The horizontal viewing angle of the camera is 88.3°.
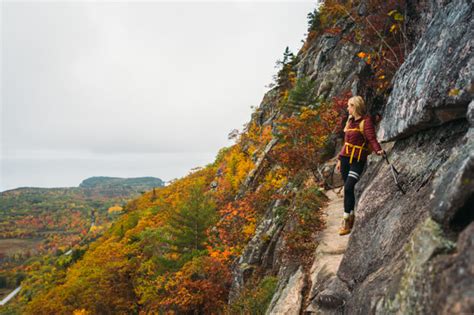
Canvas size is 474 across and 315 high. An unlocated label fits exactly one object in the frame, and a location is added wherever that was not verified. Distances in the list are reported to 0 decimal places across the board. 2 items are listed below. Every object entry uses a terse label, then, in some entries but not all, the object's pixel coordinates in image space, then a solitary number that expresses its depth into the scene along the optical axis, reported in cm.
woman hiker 464
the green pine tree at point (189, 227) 1556
